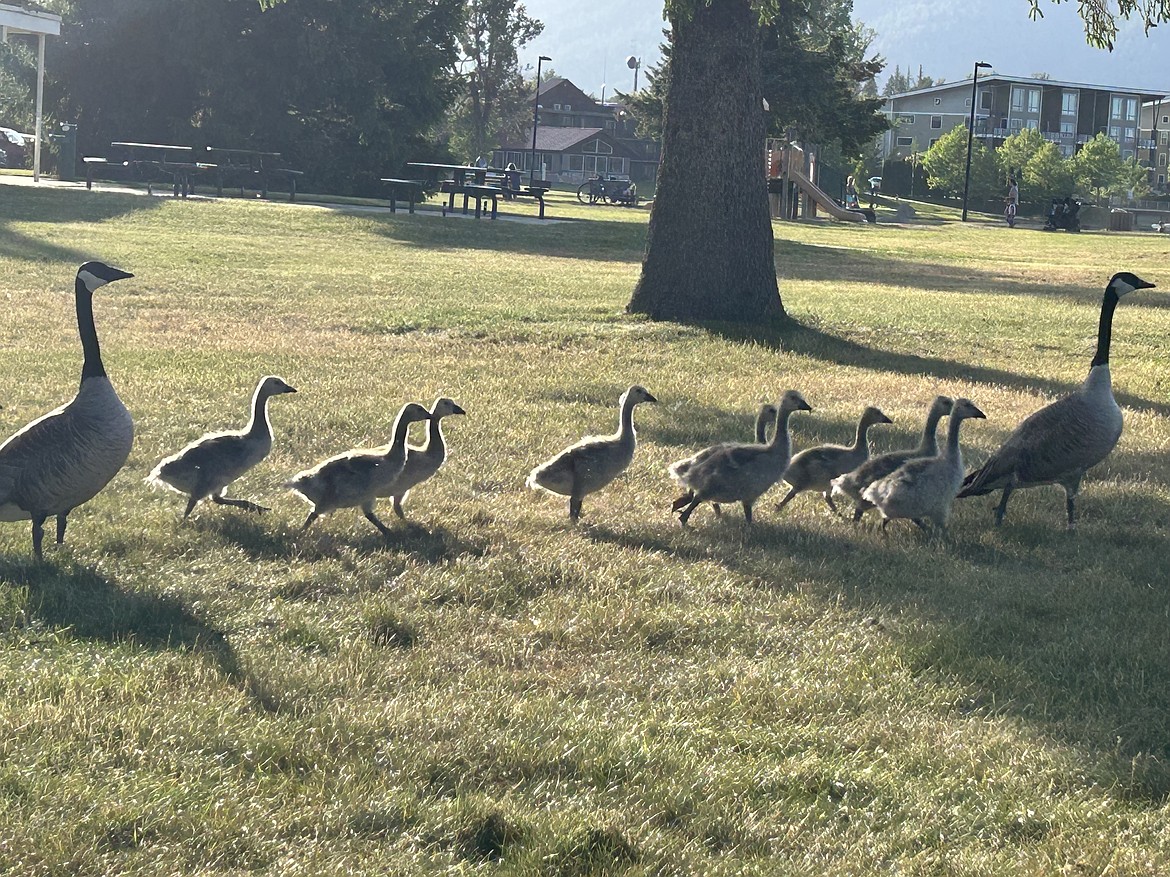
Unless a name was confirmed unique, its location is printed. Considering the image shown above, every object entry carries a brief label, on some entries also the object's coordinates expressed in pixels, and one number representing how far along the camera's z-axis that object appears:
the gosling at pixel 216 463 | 7.41
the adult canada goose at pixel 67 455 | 6.40
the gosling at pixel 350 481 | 7.23
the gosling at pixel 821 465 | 8.33
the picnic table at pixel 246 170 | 38.47
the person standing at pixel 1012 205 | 65.06
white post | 35.75
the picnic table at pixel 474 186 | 35.75
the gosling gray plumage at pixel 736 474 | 7.74
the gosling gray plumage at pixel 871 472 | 8.05
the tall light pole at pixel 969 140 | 73.17
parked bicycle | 64.19
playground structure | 55.69
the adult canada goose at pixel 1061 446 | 7.97
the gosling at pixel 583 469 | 7.80
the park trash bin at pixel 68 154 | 40.69
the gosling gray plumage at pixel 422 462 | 7.68
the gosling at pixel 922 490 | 7.57
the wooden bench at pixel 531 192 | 36.53
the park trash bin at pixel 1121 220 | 64.44
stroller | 58.97
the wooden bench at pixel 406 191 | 36.59
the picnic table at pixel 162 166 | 36.19
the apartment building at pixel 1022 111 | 107.94
